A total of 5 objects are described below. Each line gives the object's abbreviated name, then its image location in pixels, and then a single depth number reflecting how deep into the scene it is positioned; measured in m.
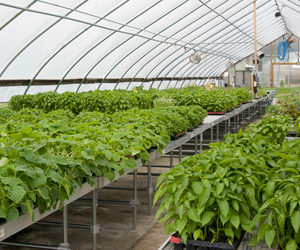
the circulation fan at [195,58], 13.58
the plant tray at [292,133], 5.38
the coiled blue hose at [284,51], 21.15
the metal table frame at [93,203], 2.24
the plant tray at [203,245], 1.94
